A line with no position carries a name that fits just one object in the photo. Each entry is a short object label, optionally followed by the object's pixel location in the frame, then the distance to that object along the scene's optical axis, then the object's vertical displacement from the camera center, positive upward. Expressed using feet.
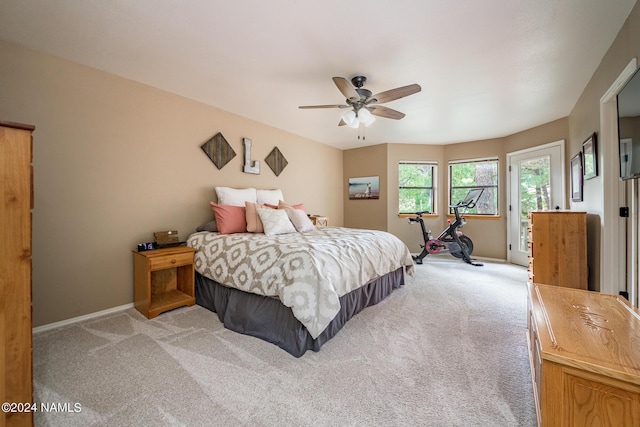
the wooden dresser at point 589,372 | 2.89 -1.88
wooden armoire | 3.50 -0.81
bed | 6.15 -1.87
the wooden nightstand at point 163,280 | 8.18 -2.40
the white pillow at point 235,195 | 11.18 +0.90
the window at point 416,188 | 18.69 +2.00
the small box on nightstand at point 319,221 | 14.74 -0.36
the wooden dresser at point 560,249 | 8.73 -1.22
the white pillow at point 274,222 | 9.86 -0.28
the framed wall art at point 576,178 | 10.39 +1.61
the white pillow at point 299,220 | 11.06 -0.22
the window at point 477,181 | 16.83 +2.32
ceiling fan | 7.54 +3.84
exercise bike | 15.57 -1.74
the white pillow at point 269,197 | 12.64 +0.95
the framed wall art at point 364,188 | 18.54 +2.07
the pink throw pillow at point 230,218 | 10.02 -0.14
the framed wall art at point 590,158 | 8.40 +2.03
